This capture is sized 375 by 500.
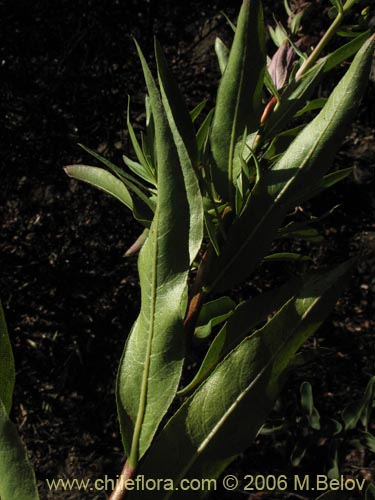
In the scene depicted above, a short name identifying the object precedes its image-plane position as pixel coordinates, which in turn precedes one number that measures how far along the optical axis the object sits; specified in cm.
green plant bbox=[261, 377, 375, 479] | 55
